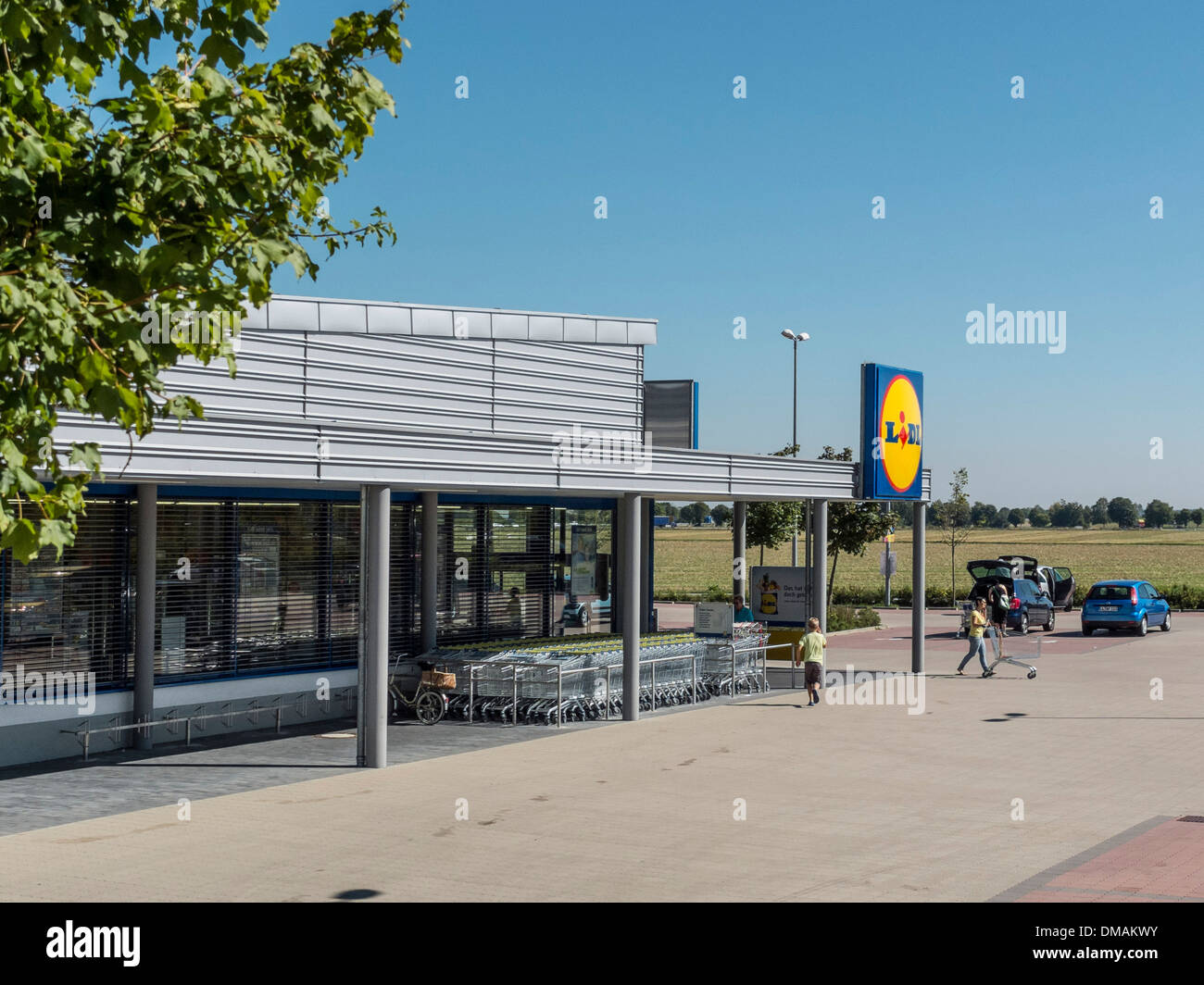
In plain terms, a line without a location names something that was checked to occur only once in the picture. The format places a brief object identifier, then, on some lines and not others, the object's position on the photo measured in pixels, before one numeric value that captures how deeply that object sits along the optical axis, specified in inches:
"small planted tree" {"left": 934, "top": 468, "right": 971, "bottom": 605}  2100.1
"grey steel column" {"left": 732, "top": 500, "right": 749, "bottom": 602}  1141.7
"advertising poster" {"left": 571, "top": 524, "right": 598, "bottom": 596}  974.4
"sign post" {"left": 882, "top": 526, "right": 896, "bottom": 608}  1806.1
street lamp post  1753.2
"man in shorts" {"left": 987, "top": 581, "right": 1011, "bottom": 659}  1128.8
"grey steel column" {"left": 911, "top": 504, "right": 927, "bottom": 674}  1057.5
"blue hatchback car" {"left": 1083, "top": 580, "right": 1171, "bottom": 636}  1470.2
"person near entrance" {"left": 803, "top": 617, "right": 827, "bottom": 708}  836.0
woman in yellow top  1008.9
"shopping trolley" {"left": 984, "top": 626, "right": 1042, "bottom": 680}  1010.1
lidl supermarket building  612.1
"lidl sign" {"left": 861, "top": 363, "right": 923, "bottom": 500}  997.8
